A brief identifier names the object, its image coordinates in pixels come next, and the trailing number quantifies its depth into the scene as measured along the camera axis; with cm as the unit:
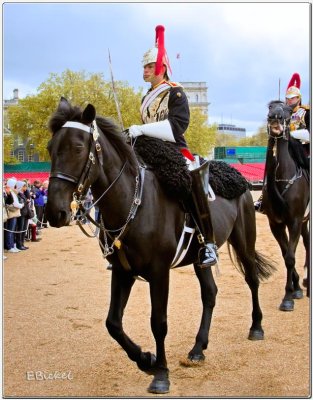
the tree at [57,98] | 4059
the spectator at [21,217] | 1452
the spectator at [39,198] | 1876
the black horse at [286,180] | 780
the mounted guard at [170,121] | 491
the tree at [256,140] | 7581
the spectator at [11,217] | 1343
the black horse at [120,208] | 398
